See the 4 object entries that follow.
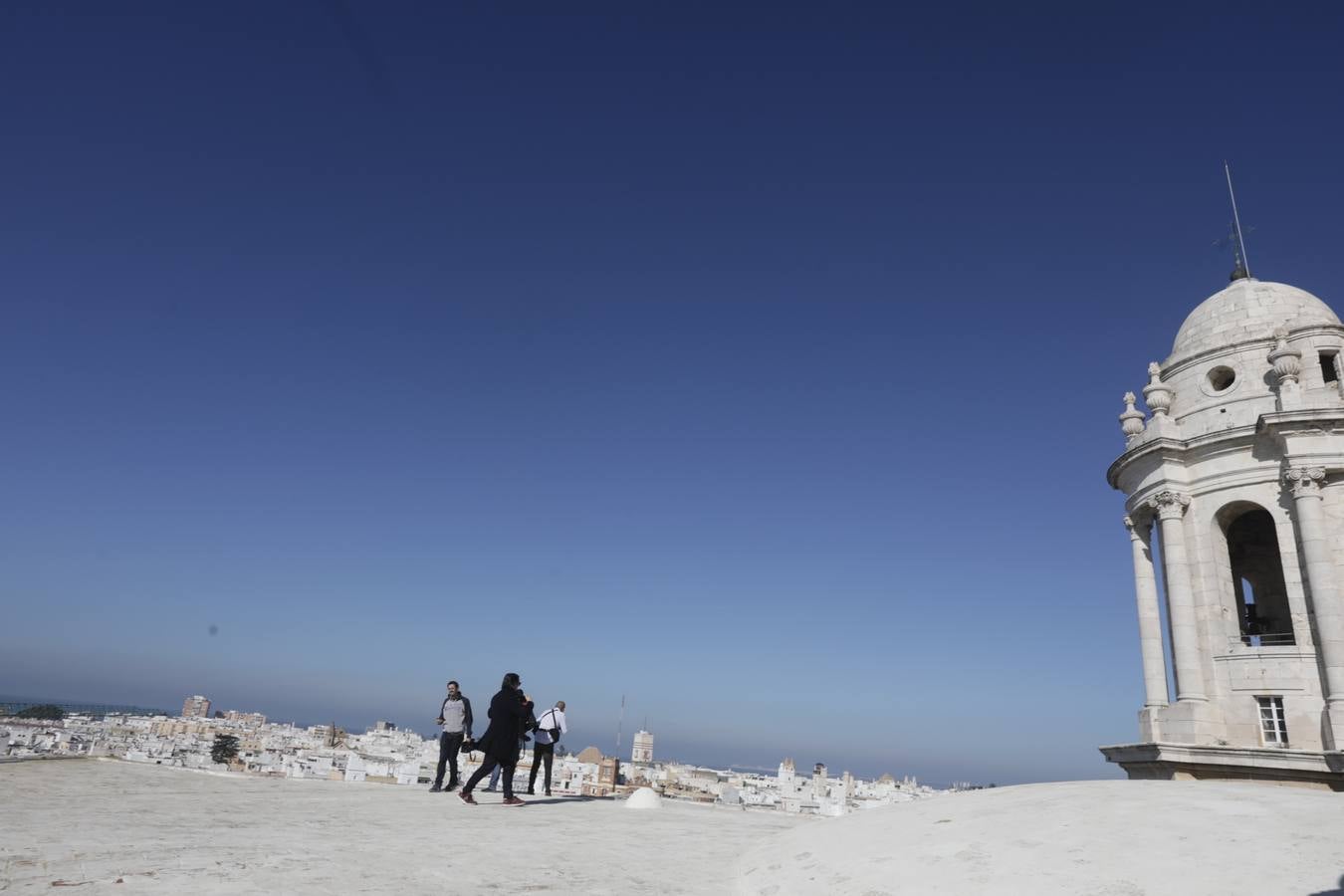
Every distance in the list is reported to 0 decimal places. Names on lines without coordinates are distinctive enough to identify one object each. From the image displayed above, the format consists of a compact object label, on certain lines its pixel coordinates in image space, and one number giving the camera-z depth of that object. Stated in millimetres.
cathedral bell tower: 18031
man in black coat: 12906
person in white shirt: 15398
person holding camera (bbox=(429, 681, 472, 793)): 14339
